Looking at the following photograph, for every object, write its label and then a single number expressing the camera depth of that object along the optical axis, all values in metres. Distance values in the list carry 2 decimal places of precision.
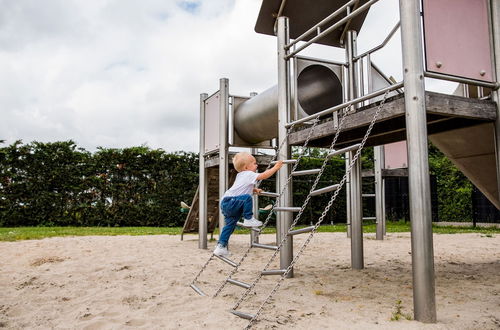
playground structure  3.16
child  4.27
